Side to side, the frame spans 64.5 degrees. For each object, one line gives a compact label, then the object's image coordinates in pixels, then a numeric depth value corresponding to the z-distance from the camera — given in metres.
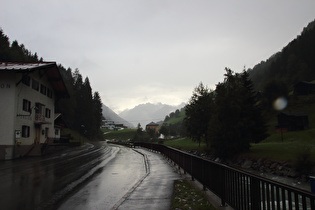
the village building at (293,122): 57.66
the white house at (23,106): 25.62
